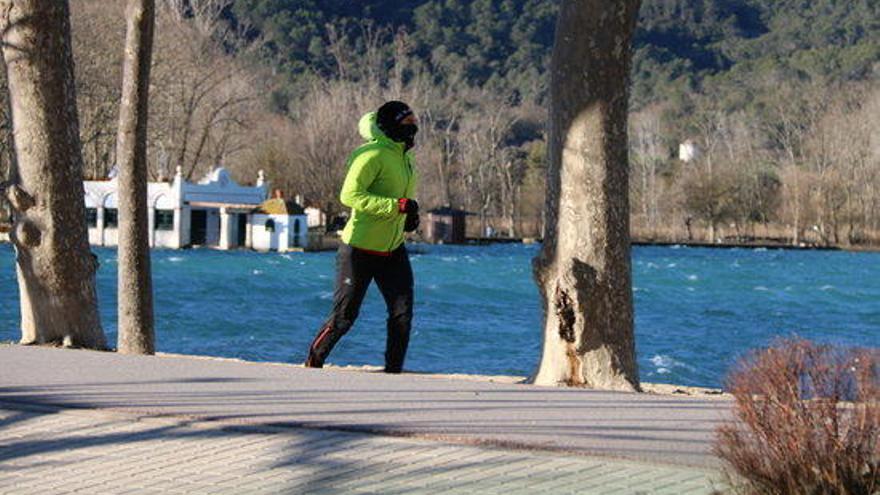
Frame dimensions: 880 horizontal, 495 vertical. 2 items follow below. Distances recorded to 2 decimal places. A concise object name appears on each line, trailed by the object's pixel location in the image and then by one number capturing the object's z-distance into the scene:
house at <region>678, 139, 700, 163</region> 153.74
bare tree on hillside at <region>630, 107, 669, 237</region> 134.25
